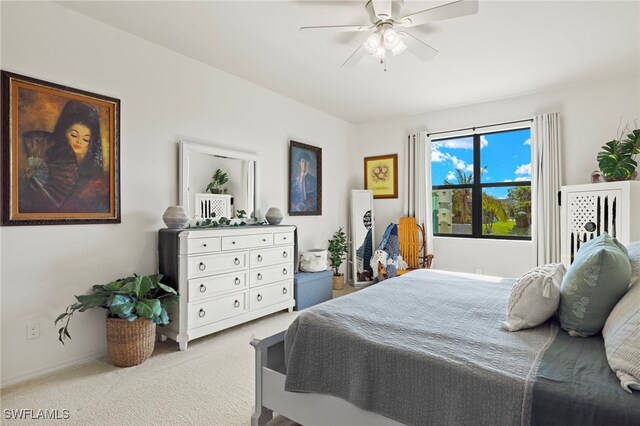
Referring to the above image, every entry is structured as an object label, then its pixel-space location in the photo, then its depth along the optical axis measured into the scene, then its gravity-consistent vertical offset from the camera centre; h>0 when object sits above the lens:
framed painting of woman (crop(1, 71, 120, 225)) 2.24 +0.45
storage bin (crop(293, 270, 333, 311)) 3.98 -0.94
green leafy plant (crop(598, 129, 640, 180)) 3.34 +0.54
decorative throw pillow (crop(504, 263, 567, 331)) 1.52 -0.42
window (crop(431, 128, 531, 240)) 4.45 +0.37
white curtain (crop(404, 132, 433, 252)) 4.93 +0.46
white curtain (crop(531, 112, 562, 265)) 4.01 +0.32
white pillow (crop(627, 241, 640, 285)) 1.40 -0.23
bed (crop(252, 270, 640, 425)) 1.06 -0.59
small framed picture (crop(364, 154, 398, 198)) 5.29 +0.60
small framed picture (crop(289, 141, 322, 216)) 4.46 +0.46
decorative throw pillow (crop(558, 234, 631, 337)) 1.35 -0.33
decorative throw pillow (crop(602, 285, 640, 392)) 1.03 -0.44
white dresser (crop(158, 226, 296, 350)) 2.80 -0.58
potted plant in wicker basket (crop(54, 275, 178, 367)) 2.39 -0.76
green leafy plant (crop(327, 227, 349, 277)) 4.93 -0.56
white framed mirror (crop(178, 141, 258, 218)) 3.19 +0.42
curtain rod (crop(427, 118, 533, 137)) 4.24 +1.16
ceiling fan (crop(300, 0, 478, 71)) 2.08 +1.28
